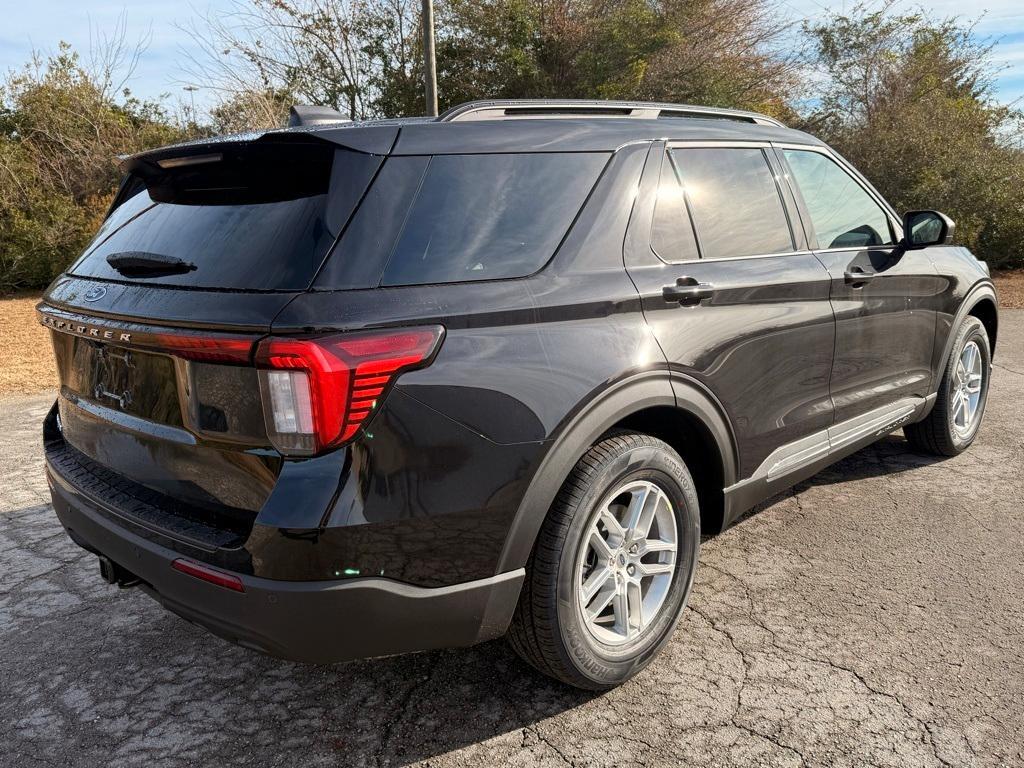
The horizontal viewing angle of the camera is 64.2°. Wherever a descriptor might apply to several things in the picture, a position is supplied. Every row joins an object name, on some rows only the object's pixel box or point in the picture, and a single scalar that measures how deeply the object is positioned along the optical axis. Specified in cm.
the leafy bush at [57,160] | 1216
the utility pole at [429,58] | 1267
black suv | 196
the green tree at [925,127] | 1409
